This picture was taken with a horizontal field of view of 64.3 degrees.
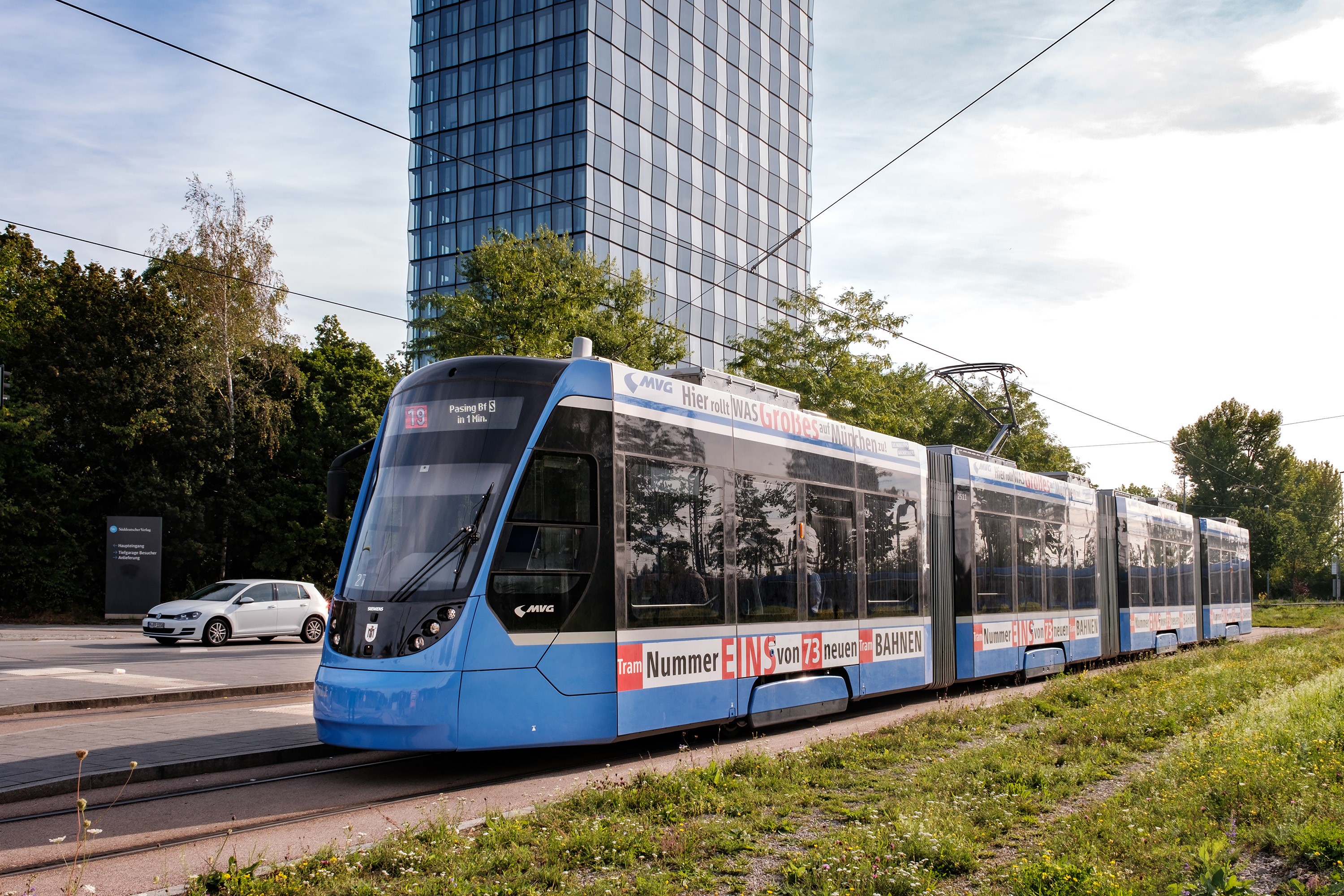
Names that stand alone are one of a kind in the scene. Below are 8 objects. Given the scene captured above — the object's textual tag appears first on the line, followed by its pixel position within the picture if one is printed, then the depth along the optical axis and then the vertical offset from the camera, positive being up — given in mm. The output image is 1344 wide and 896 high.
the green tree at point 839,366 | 26859 +4815
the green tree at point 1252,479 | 73250 +4953
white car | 22656 -1338
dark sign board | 29984 -313
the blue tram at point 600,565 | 7914 -126
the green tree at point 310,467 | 37531 +3055
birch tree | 35062 +7909
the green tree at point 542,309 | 23219 +5445
